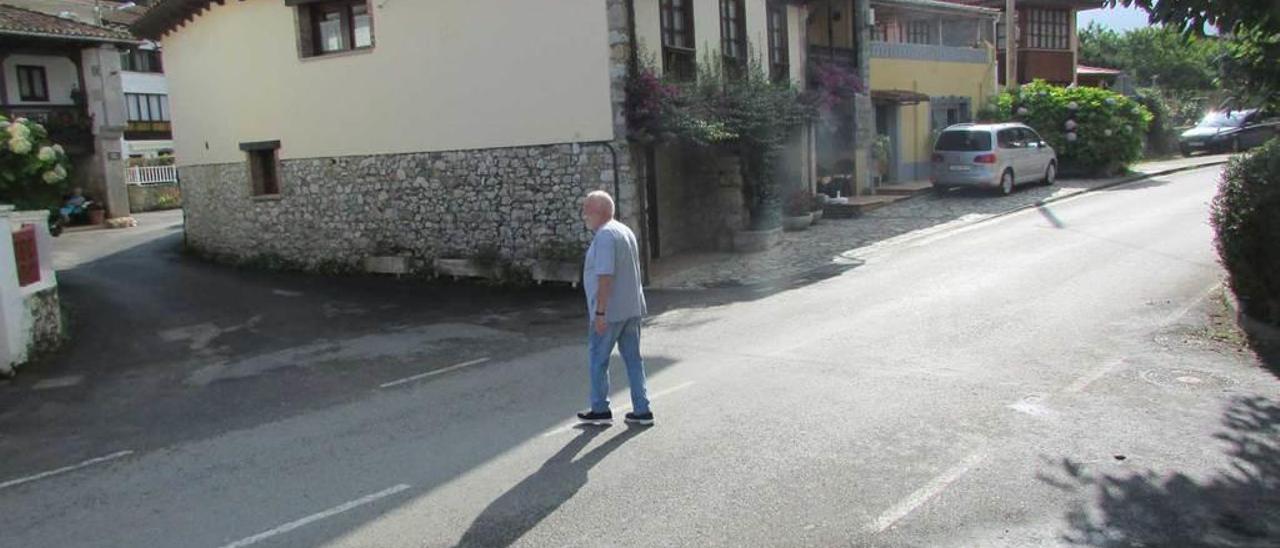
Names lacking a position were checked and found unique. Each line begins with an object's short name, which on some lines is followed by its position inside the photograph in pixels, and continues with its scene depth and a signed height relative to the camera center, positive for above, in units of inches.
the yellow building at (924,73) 999.6 +83.7
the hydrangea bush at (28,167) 436.5 +15.1
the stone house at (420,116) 571.8 +42.0
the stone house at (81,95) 1064.8 +116.2
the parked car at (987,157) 860.6 -9.2
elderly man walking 258.4 -36.1
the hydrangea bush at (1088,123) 984.3 +18.0
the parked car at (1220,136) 1256.2 -3.4
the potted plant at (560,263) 569.0 -54.0
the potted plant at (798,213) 741.9 -42.1
